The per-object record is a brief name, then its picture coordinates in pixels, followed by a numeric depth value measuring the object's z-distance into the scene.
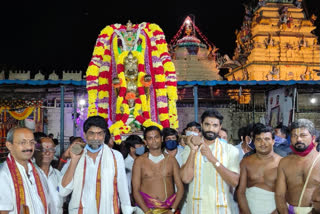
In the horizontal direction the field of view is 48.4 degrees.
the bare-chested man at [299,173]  3.49
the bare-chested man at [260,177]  4.02
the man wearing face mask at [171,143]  5.14
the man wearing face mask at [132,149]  5.82
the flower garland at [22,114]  15.66
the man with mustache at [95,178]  3.83
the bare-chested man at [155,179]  4.24
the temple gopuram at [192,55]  26.12
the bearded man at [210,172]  3.89
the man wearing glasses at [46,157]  4.29
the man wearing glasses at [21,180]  3.20
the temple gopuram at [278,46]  28.66
